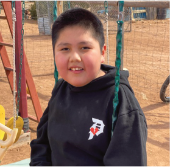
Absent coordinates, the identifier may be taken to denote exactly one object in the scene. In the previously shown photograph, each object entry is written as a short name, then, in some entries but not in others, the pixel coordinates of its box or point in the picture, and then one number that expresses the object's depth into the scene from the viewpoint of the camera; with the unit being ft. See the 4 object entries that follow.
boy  3.86
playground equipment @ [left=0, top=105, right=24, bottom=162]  7.28
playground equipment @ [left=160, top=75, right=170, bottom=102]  16.02
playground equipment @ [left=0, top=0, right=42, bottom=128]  10.69
